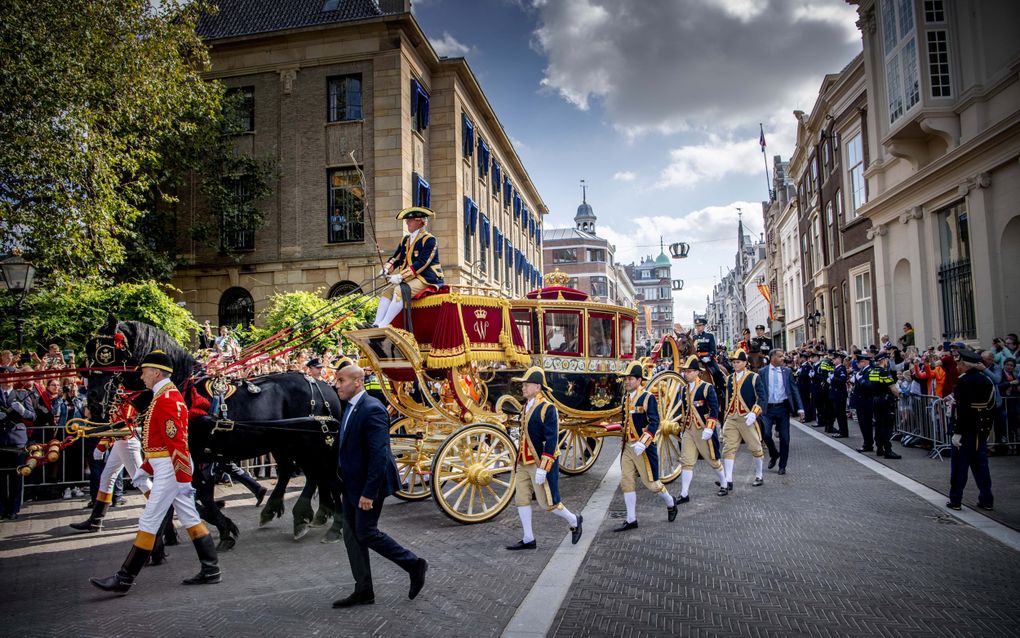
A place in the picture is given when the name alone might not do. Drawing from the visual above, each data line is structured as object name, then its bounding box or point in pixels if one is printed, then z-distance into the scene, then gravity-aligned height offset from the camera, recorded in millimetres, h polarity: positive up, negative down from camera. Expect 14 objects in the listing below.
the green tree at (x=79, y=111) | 12812 +5531
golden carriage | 8062 -265
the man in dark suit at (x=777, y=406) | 10977 -949
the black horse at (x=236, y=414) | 6449 -550
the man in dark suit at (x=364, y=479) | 4984 -910
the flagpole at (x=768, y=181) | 48388 +13486
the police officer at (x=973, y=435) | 7762 -1049
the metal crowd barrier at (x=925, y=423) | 12203 -1508
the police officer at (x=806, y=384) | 19953 -1032
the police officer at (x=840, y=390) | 15219 -961
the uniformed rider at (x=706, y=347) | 13031 +127
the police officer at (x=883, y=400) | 12094 -967
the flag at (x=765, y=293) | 47844 +4339
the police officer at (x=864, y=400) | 12562 -1004
